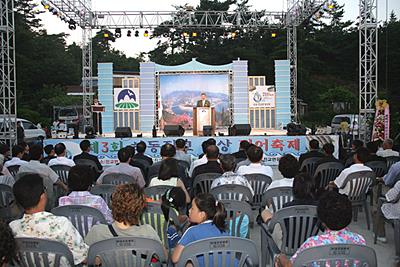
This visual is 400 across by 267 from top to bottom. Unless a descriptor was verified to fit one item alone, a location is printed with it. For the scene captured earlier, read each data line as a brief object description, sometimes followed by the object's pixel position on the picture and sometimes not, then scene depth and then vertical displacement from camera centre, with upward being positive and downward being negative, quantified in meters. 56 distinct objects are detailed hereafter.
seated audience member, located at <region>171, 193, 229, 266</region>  2.67 -0.58
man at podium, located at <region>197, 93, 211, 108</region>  15.55 +0.81
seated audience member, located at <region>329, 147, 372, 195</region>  5.09 -0.47
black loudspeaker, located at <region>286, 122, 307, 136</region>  12.82 -0.09
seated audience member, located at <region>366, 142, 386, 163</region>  6.29 -0.38
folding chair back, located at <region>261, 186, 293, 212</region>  4.00 -0.61
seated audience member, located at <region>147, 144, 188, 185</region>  5.27 -0.49
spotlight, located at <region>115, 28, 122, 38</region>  17.29 +3.57
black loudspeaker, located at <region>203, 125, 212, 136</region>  13.85 -0.13
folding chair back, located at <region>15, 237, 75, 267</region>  2.46 -0.68
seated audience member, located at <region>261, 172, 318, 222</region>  3.40 -0.49
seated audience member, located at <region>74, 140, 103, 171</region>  6.84 -0.43
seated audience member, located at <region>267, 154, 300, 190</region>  4.11 -0.39
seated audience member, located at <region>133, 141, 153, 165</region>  7.14 -0.43
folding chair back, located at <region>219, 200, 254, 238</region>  3.38 -0.69
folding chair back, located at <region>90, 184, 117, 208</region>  4.54 -0.62
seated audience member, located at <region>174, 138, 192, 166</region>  6.98 -0.39
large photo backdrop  18.80 +1.36
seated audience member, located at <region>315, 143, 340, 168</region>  6.32 -0.39
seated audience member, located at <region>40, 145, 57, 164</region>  6.79 -0.41
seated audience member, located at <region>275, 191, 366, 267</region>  2.54 -0.54
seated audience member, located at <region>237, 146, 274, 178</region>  5.21 -0.45
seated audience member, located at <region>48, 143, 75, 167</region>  6.25 -0.43
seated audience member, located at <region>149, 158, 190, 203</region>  4.39 -0.46
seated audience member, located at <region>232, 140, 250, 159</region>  7.36 -0.40
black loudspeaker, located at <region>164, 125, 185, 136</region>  14.15 -0.12
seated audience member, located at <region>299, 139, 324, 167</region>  6.95 -0.41
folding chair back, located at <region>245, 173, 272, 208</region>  5.15 -0.63
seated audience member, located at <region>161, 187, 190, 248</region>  3.38 -0.66
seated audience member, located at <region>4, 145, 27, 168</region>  6.27 -0.43
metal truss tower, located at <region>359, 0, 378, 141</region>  10.98 +2.46
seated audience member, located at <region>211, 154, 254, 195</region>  4.58 -0.50
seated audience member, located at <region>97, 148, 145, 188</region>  5.36 -0.51
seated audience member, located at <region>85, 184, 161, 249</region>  2.70 -0.54
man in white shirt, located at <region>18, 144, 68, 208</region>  5.20 -0.52
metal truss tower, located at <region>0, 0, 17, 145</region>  10.74 +1.20
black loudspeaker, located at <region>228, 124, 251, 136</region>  13.53 -0.10
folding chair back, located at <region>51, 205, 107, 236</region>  3.32 -0.64
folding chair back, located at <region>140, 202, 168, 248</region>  3.29 -0.69
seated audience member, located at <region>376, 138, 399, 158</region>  7.11 -0.40
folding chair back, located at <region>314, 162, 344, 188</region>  6.12 -0.62
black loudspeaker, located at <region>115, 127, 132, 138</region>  13.79 -0.14
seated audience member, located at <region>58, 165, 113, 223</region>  3.63 -0.54
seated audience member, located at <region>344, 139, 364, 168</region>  6.42 -0.46
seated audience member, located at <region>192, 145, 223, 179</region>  5.37 -0.45
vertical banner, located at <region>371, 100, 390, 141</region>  10.33 +0.11
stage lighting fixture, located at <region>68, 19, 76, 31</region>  16.23 +3.69
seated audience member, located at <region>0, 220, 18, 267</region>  2.02 -0.53
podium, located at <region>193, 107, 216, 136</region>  15.38 +0.30
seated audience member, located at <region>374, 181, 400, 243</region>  4.16 -0.74
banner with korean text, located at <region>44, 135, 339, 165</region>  10.95 -0.42
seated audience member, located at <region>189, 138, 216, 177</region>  6.35 -0.49
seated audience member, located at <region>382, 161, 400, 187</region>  4.86 -0.54
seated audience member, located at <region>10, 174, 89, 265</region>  2.69 -0.56
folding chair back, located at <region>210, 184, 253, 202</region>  4.37 -0.63
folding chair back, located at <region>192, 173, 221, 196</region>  5.20 -0.61
